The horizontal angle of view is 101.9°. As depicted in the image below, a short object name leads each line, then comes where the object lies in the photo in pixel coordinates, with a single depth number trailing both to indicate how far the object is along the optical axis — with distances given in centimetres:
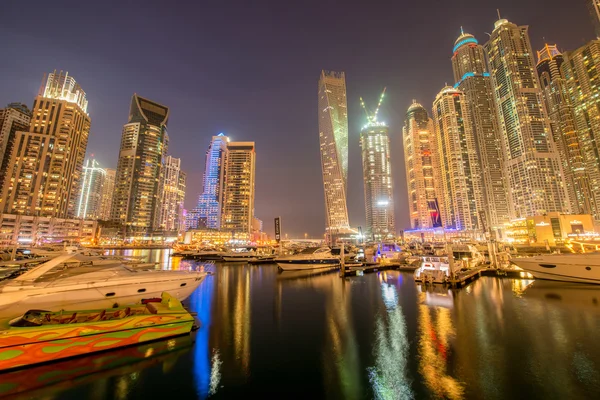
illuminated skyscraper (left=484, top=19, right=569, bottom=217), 11844
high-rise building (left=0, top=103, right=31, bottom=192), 10258
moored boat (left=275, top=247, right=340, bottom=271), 4516
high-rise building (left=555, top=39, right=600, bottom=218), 12258
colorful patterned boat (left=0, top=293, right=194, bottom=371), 869
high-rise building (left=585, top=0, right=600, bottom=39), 11869
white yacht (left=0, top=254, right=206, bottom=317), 1225
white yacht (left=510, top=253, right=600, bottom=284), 2511
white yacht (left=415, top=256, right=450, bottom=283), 2861
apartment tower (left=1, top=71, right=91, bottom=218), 9594
